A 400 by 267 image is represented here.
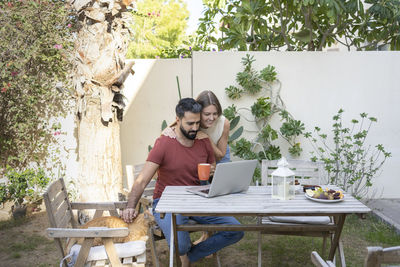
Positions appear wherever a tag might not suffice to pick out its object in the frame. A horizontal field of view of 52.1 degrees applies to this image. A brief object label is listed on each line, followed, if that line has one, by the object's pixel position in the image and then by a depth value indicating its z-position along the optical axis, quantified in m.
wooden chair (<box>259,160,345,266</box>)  3.09
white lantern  2.66
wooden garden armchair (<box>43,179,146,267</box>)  2.35
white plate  2.60
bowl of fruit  2.63
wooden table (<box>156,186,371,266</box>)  2.43
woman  3.42
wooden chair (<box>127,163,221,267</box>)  3.08
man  2.90
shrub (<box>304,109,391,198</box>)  5.12
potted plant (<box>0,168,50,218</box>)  5.03
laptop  2.57
